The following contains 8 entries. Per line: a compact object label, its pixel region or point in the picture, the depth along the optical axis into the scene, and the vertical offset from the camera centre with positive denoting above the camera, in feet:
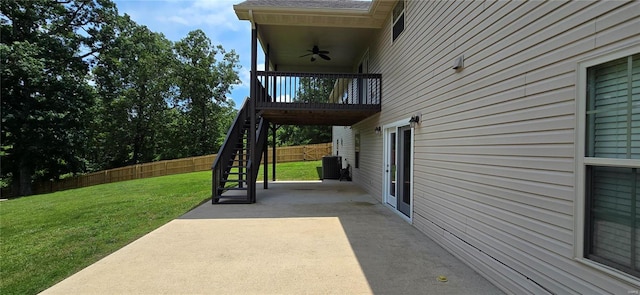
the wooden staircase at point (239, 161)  25.08 -1.61
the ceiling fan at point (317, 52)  32.08 +9.65
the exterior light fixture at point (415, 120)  17.41 +1.31
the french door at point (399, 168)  19.87 -1.73
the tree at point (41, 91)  50.49 +8.82
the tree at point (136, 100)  78.23 +11.19
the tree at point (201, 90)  89.45 +15.41
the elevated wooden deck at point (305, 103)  25.95 +3.29
